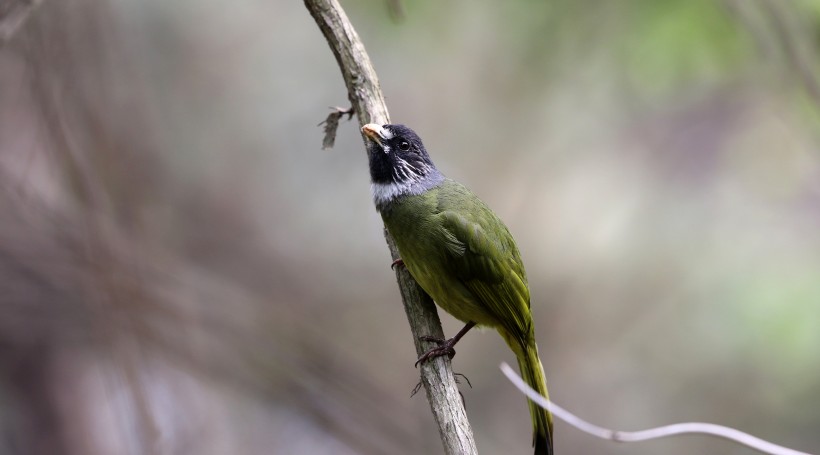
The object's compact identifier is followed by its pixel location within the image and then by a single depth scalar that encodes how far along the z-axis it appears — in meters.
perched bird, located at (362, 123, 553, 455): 7.57
